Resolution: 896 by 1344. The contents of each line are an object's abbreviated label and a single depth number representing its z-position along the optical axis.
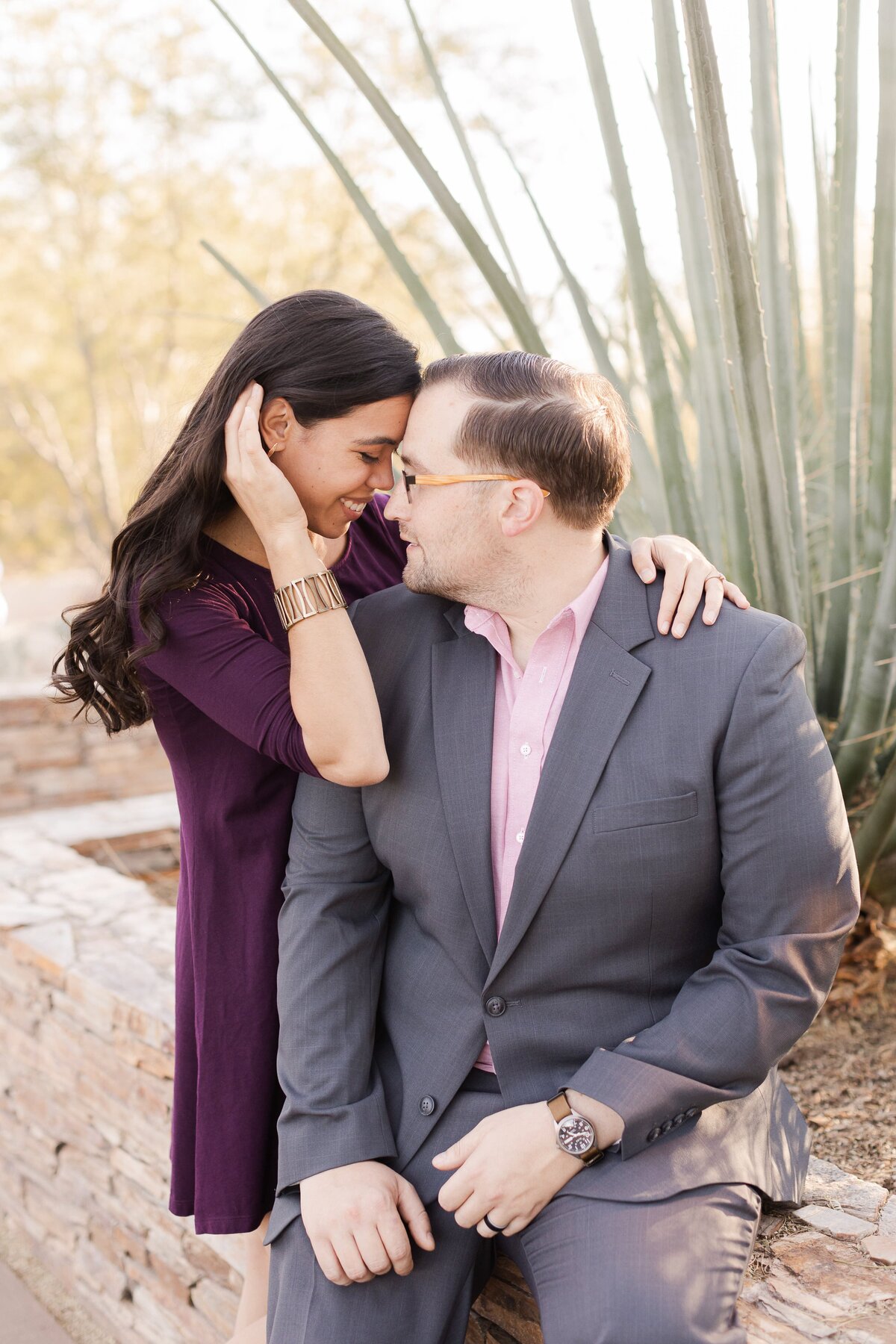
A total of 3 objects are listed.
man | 1.76
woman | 2.05
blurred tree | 12.97
